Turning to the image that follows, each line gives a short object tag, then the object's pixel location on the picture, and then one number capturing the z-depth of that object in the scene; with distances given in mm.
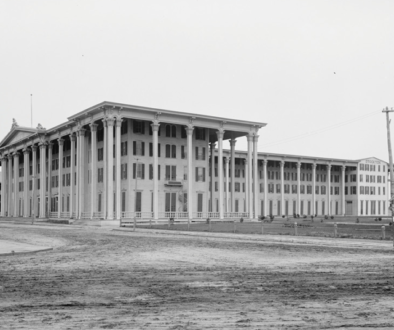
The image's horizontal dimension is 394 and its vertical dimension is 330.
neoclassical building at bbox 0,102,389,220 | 60688
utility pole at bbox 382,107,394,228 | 43488
